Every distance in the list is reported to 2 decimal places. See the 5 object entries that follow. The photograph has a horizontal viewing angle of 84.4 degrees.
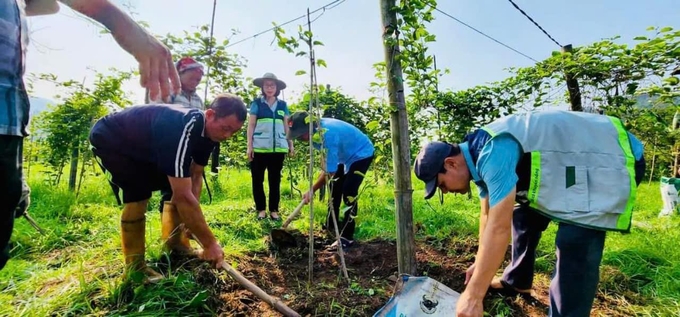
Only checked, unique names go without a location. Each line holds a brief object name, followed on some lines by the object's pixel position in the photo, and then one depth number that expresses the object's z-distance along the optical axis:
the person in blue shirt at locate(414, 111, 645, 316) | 1.55
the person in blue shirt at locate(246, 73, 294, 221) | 4.30
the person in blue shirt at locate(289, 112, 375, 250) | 3.37
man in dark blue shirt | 2.12
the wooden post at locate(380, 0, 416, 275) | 2.14
